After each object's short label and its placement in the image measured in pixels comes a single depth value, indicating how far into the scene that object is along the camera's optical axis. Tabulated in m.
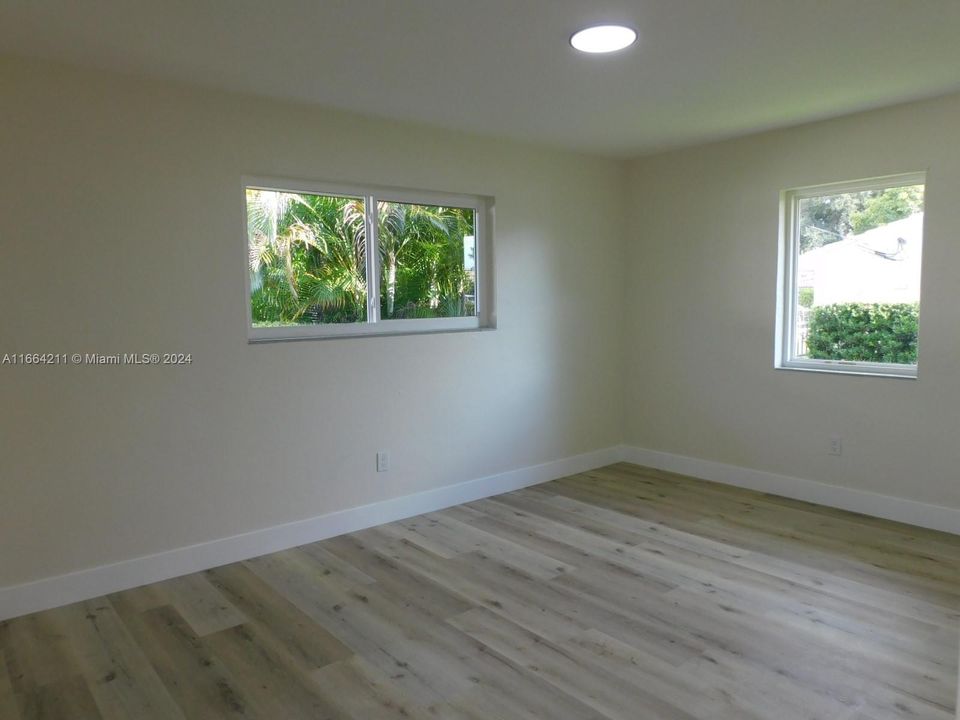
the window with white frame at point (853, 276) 3.87
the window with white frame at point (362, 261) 3.58
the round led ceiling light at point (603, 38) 2.57
